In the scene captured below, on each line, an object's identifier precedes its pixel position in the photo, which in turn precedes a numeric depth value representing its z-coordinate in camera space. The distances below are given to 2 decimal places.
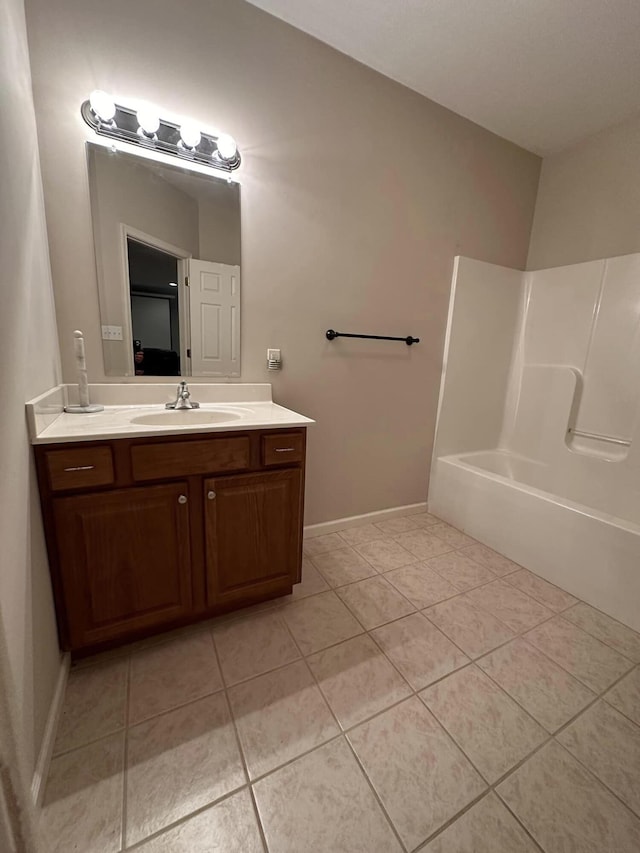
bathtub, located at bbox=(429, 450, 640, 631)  1.47
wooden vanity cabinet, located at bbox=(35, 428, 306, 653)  1.04
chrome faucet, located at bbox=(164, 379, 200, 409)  1.46
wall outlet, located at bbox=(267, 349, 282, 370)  1.71
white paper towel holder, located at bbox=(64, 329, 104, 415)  1.28
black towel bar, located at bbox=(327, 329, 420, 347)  1.82
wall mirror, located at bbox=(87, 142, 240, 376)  1.34
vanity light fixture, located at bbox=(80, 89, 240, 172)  1.23
